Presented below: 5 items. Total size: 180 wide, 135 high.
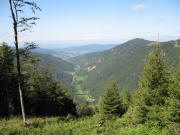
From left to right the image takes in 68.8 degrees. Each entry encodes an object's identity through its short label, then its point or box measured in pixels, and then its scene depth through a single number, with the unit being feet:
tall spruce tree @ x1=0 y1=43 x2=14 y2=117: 67.67
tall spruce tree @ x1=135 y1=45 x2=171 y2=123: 42.00
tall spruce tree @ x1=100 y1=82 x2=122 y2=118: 80.07
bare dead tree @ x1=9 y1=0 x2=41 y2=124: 32.72
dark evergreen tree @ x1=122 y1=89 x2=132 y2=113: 122.19
